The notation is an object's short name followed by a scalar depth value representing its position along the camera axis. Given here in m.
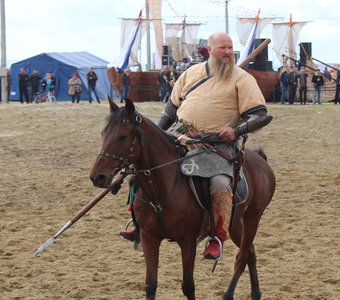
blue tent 35.97
